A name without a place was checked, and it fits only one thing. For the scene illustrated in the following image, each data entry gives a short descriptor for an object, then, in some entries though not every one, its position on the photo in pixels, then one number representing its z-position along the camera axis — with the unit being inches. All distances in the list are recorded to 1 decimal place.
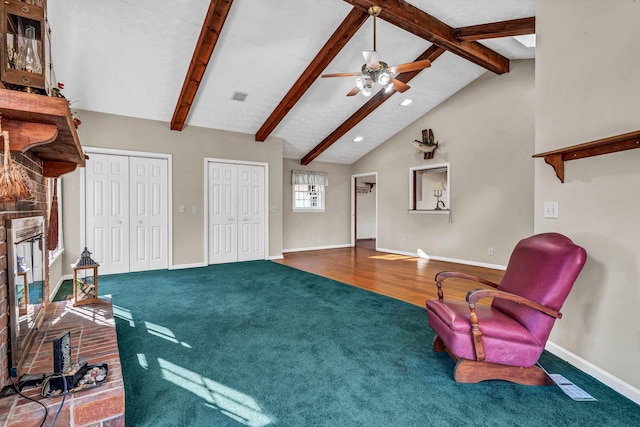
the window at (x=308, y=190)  312.2
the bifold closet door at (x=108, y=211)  192.7
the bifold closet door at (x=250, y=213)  248.4
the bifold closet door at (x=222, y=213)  235.3
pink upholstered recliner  73.2
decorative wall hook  251.0
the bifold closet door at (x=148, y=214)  206.4
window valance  310.0
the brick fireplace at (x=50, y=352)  53.1
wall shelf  67.9
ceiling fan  135.6
